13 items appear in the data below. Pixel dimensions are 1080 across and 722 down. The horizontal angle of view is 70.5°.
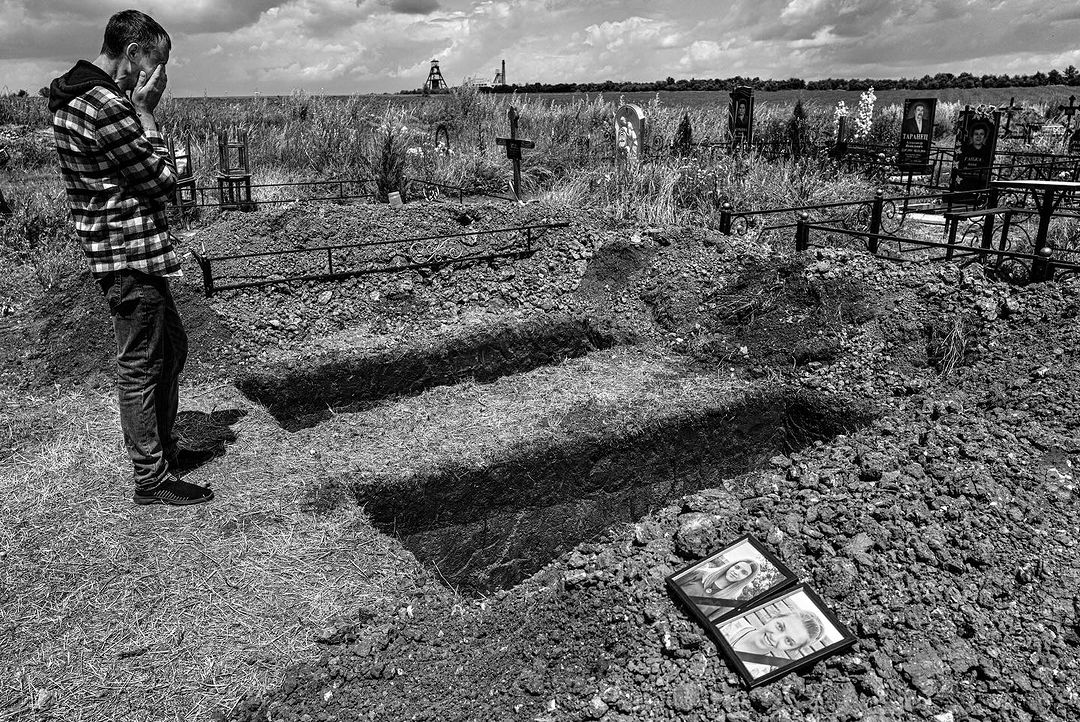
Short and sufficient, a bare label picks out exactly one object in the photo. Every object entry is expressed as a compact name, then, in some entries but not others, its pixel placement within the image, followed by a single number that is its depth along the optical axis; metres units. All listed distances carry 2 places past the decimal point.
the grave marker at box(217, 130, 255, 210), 10.46
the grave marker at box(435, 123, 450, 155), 14.66
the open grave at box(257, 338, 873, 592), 5.16
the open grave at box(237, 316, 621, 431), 6.37
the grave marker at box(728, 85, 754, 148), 15.71
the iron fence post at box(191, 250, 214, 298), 6.96
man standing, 3.54
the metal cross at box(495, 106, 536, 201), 10.61
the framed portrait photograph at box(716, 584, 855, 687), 2.99
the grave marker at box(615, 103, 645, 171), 12.55
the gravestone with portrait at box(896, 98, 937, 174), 15.01
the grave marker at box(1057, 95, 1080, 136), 22.02
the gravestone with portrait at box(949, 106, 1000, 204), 11.01
